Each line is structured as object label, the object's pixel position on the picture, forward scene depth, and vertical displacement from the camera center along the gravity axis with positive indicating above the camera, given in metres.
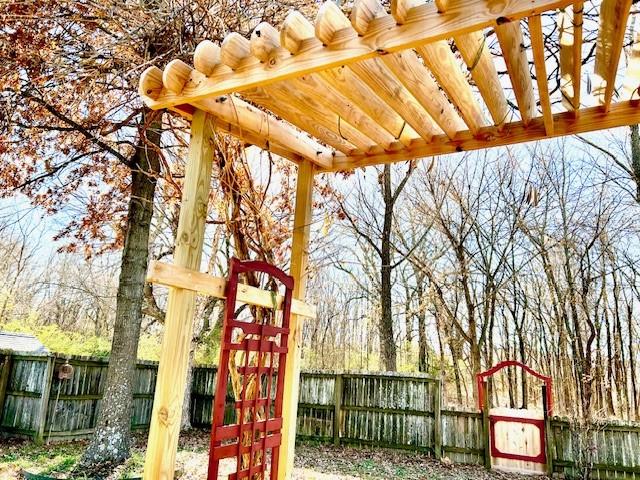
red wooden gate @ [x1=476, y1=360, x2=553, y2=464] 5.14 -0.68
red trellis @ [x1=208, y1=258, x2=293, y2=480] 1.85 -0.19
